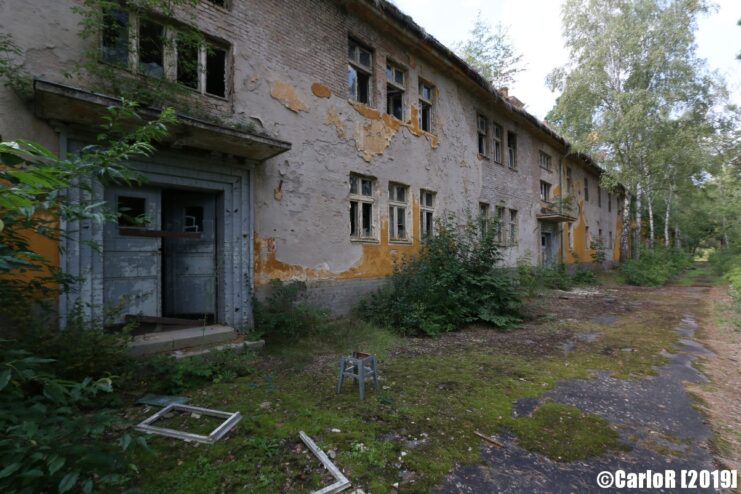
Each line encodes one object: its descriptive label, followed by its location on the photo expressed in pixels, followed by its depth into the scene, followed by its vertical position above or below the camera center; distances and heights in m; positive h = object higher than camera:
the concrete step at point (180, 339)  4.51 -1.12
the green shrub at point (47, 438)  1.38 -0.77
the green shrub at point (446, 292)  7.23 -0.82
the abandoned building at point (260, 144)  4.35 +1.81
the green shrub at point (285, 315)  5.77 -0.98
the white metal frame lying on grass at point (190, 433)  2.97 -1.49
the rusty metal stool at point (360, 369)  3.86 -1.30
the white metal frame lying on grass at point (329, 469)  2.38 -1.55
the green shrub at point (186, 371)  4.09 -1.40
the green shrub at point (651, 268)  16.30 -0.82
